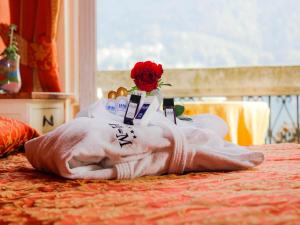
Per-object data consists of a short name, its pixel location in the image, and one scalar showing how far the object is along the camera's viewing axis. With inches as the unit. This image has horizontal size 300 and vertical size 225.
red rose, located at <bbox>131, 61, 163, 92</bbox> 52.2
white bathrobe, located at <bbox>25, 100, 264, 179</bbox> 41.6
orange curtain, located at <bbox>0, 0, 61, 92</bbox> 110.7
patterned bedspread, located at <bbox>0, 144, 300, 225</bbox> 26.8
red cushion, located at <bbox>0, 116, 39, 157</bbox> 60.5
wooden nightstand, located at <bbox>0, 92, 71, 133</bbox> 94.4
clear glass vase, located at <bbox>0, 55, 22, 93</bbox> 100.3
